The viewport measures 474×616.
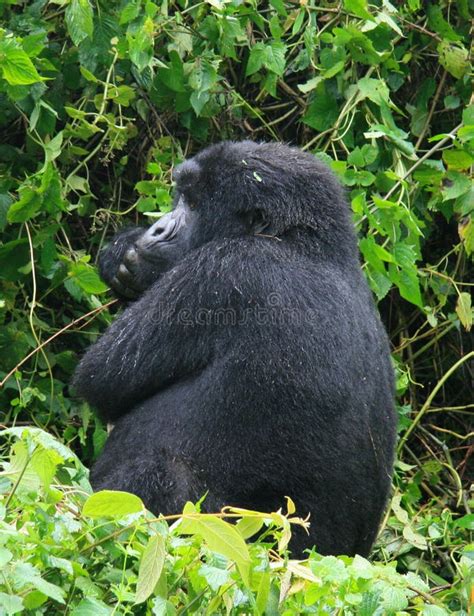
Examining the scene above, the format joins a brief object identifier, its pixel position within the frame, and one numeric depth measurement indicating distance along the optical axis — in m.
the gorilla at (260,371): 7.35
